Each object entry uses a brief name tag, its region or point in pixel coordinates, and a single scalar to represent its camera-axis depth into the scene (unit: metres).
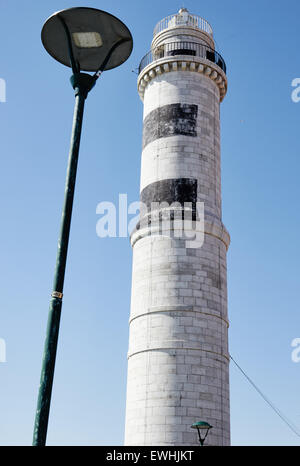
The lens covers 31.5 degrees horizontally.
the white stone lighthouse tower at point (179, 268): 20.00
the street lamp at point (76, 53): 7.91
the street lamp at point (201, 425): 16.17
